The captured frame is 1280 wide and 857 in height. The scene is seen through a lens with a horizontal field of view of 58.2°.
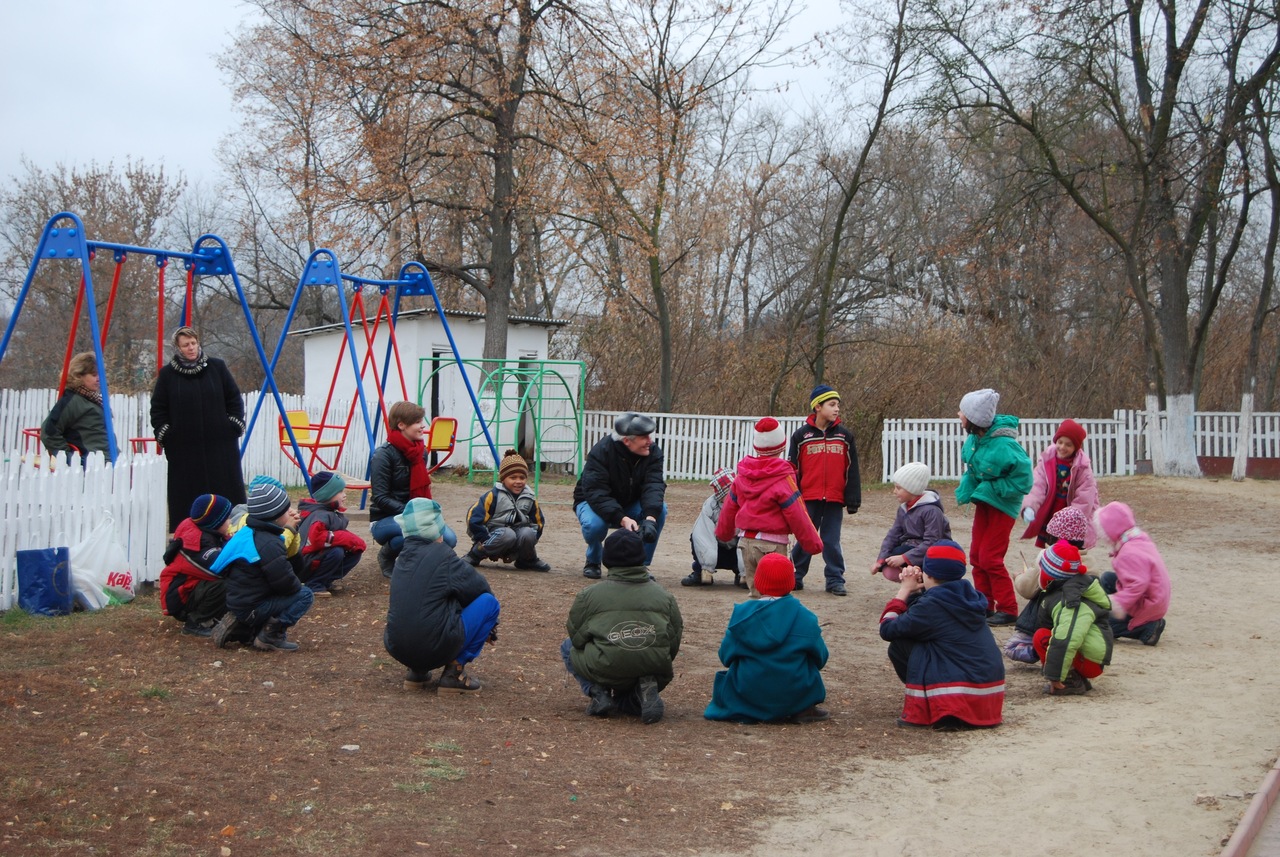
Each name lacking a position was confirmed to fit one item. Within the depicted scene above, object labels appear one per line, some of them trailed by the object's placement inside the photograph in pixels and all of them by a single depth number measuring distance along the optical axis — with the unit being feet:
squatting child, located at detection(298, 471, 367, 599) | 29.04
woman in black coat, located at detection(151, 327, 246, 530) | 28.89
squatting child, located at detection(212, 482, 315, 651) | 22.43
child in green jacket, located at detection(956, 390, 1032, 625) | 27.86
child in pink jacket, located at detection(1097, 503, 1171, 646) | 25.41
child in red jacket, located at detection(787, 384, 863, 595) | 33.22
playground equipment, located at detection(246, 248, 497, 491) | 41.52
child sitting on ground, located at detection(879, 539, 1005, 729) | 19.49
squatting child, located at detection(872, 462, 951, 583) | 27.45
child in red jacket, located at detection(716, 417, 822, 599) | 28.53
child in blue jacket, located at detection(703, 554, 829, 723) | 19.53
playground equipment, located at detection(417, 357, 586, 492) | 73.31
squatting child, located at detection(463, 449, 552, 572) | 34.86
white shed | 73.26
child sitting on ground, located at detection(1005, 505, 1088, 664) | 23.65
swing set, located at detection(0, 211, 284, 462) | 31.50
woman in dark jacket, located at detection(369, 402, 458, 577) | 30.91
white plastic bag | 26.45
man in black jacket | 31.30
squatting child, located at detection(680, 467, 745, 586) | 34.24
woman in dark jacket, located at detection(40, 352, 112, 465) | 34.27
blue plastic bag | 25.52
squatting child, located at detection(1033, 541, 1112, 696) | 21.67
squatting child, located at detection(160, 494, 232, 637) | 23.35
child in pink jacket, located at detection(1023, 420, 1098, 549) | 27.91
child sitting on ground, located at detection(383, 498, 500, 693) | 20.17
